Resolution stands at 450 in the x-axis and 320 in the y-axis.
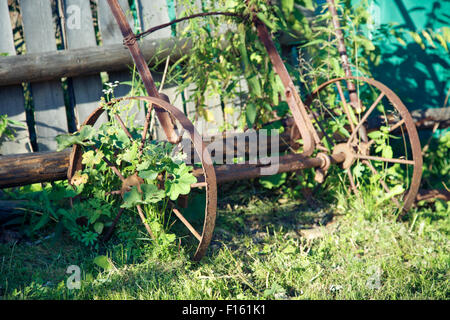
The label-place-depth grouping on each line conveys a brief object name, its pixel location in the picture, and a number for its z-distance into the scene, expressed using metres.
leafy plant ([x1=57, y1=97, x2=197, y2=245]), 2.06
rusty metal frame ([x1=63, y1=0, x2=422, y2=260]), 1.93
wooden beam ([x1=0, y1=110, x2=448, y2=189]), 2.30
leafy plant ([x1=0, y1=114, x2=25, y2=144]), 2.91
